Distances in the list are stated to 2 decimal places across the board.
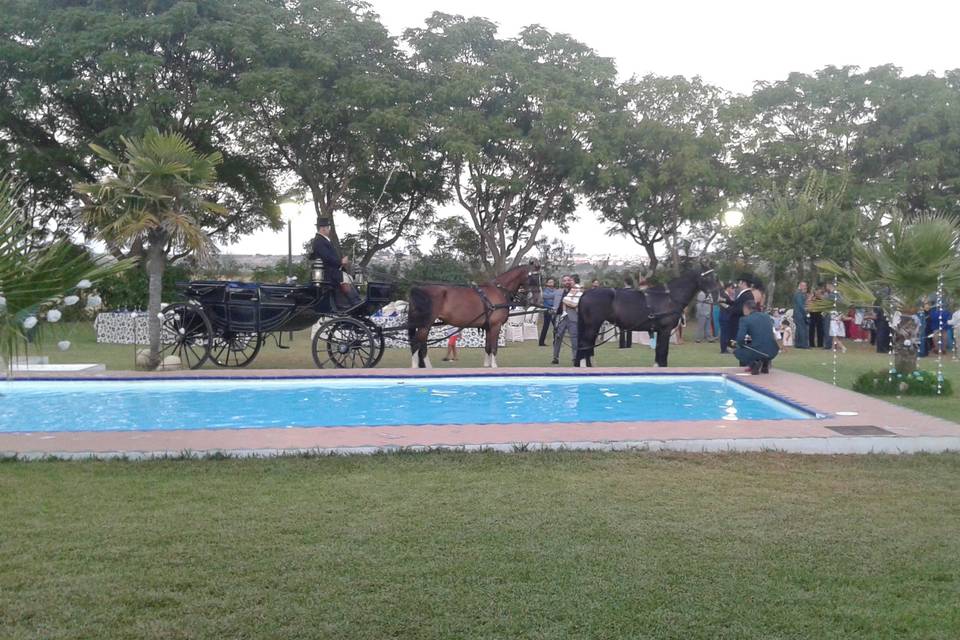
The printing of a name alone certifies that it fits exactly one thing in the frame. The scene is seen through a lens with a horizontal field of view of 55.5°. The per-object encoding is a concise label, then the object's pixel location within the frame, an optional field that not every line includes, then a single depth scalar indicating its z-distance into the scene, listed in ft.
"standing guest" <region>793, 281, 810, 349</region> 73.36
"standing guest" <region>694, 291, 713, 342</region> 77.62
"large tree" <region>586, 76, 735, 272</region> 96.48
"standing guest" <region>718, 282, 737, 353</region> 61.72
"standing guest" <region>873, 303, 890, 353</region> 68.49
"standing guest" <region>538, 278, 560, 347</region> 70.43
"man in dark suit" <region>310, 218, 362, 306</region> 45.88
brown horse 50.01
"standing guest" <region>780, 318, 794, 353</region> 76.59
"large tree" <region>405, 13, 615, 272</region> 90.63
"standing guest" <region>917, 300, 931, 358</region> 62.13
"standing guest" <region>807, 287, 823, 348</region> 75.24
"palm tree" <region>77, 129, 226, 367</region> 45.73
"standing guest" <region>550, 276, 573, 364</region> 55.98
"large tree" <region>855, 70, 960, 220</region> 98.68
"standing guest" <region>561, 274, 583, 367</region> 56.44
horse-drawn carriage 47.44
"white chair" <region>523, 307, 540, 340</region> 82.28
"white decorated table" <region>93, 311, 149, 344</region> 73.46
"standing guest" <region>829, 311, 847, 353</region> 66.23
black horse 50.14
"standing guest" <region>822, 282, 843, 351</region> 68.88
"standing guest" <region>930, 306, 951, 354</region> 62.98
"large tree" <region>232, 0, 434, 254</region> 82.74
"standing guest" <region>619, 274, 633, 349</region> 63.62
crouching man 44.80
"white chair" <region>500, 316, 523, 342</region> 79.20
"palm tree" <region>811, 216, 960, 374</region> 38.09
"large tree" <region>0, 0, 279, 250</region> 78.69
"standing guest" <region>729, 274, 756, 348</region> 51.63
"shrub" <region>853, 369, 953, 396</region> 39.22
